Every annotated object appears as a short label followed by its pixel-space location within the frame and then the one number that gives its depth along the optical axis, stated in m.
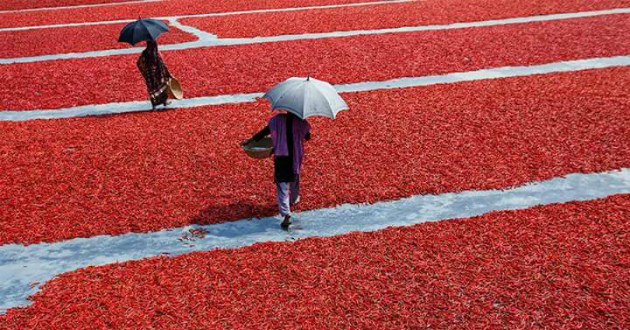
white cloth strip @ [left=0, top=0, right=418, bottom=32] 23.16
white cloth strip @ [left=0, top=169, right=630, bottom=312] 7.20
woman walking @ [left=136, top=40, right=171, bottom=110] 12.64
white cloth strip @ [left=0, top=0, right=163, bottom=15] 27.29
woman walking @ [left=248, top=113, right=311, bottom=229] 7.62
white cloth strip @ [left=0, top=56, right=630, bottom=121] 13.15
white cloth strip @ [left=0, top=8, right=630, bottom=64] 18.30
